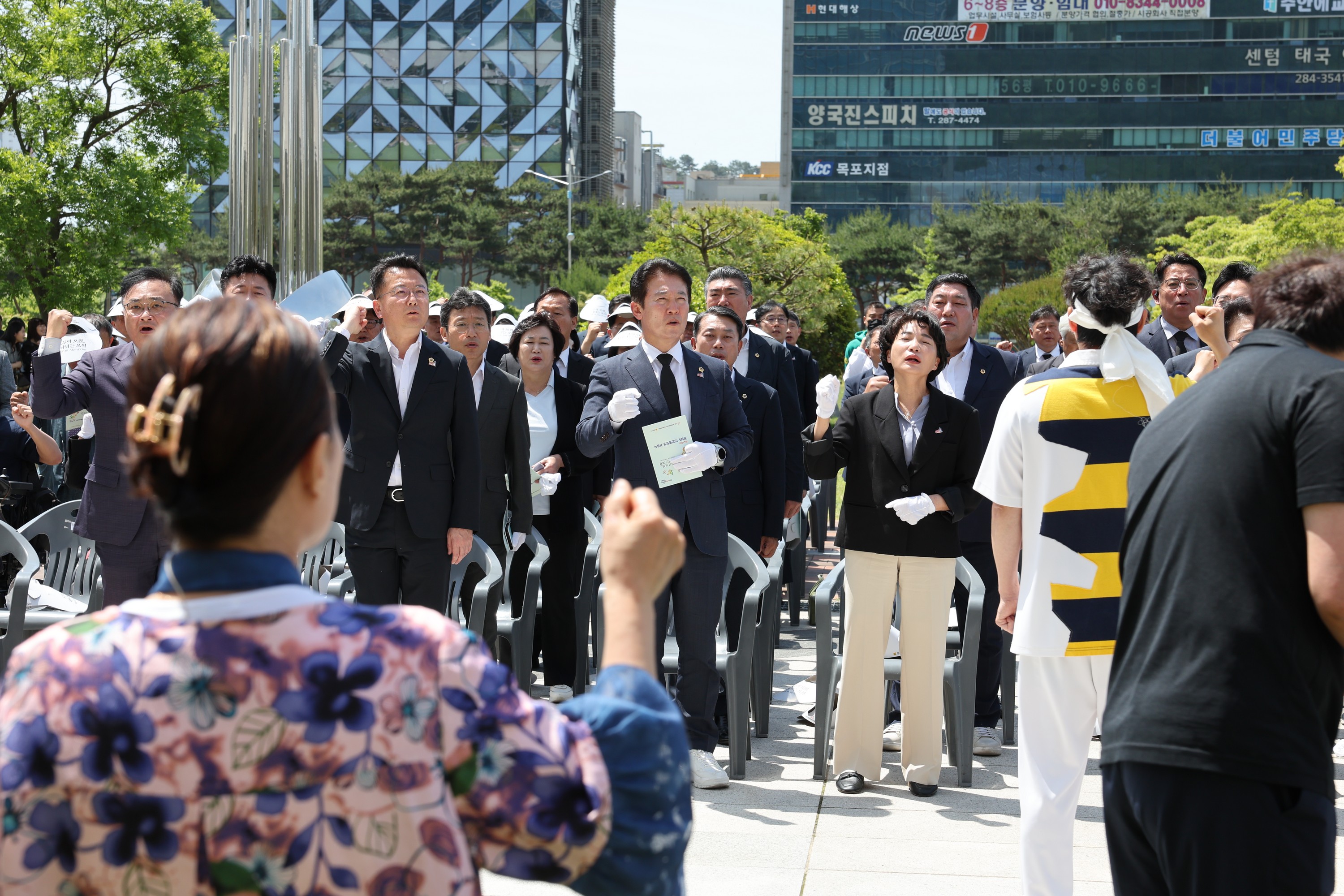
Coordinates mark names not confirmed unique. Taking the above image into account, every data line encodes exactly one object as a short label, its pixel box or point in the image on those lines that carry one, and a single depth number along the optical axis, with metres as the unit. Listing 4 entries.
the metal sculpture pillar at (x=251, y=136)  11.80
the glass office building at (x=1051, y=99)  94.12
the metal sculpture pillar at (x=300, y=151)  12.16
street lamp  60.00
